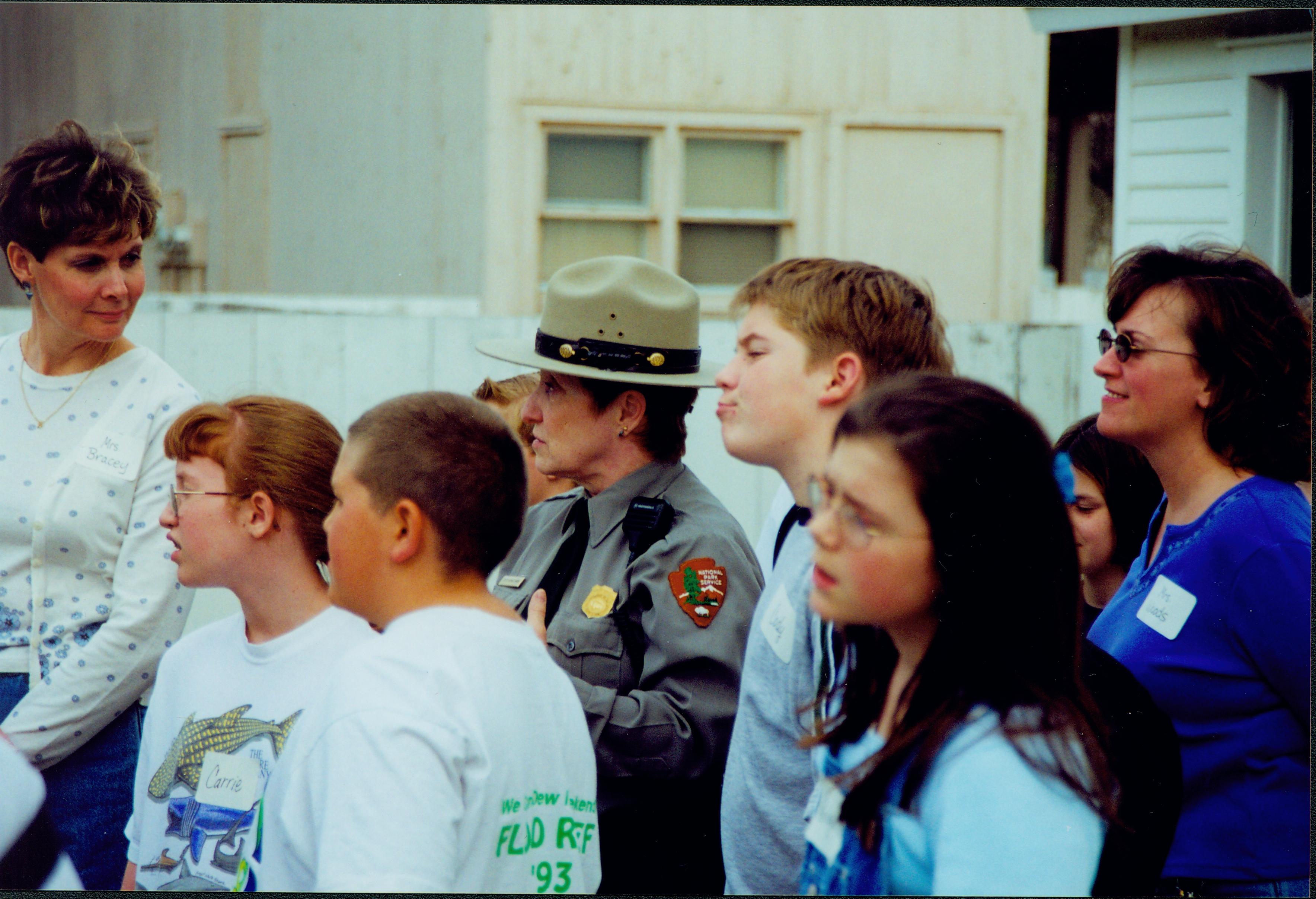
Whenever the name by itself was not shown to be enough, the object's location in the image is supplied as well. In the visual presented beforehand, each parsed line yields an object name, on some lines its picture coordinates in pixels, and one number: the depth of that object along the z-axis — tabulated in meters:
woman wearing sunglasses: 4.60
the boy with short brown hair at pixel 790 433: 4.51
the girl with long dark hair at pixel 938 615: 4.13
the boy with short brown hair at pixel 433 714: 4.24
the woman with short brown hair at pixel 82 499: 4.94
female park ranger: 4.76
